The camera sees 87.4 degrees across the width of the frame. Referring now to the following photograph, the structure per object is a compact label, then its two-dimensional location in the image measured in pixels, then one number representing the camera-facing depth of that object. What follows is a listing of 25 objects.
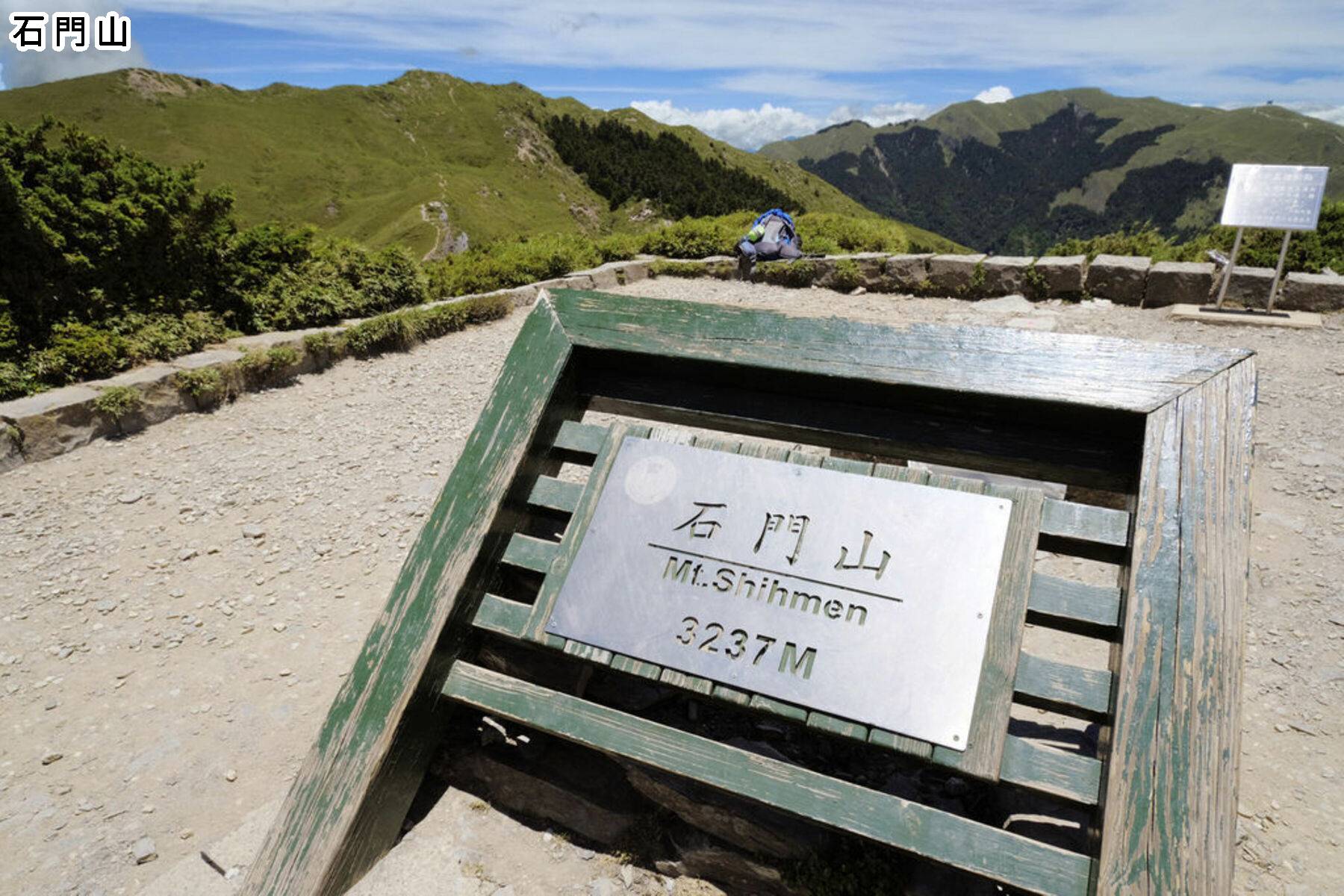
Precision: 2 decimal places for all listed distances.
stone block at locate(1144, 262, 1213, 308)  9.23
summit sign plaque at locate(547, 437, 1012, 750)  1.92
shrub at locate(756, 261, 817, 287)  11.21
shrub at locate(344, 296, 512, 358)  8.09
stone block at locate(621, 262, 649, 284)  11.55
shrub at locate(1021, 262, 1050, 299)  9.97
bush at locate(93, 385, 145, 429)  6.06
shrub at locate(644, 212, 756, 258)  12.59
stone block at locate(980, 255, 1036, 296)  10.09
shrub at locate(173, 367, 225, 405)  6.60
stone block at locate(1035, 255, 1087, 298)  9.77
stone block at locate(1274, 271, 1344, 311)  8.60
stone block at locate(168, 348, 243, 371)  6.83
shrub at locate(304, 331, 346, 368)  7.62
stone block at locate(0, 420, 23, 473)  5.61
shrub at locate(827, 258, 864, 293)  10.89
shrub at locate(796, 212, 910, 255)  12.45
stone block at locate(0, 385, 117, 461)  5.72
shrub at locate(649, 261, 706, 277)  11.79
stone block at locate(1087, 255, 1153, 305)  9.51
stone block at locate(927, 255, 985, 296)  10.33
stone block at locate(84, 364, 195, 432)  6.30
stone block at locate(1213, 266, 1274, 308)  8.90
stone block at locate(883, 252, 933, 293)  10.59
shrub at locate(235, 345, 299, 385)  7.04
